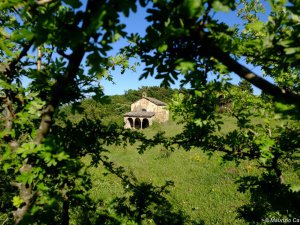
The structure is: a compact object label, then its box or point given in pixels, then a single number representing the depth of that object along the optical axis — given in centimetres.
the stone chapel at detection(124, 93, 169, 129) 5475
